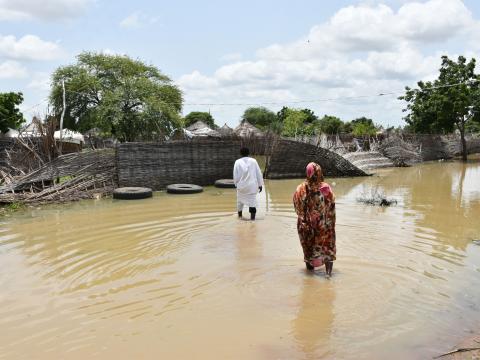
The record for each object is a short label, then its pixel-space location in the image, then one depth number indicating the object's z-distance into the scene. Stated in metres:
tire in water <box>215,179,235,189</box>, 14.20
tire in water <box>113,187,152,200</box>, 11.96
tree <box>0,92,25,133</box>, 27.50
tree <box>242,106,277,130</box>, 59.91
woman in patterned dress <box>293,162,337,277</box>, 5.38
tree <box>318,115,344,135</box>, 46.90
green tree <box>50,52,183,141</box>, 24.92
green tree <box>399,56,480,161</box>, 25.64
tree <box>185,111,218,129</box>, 55.94
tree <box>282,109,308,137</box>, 44.99
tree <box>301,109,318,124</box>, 56.30
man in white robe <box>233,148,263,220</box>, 8.88
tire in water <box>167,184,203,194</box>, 13.03
